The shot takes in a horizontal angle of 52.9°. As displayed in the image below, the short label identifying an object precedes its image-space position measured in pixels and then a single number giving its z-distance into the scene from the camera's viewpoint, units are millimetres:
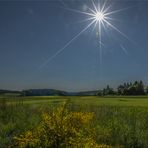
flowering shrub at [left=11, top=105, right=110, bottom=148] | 2395
